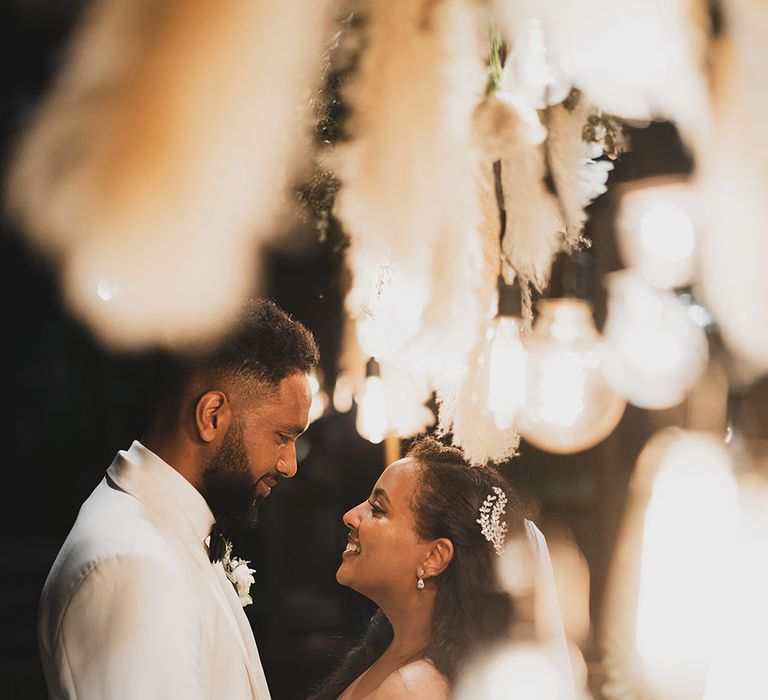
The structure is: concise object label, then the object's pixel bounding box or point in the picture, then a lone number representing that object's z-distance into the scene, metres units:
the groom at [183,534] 1.74
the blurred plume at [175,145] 2.20
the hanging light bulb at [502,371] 2.52
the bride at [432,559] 2.42
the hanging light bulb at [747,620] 2.53
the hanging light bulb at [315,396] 2.36
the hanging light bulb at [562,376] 2.61
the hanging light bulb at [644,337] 3.09
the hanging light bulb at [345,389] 2.97
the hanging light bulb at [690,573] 2.69
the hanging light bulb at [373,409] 2.59
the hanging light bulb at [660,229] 2.56
